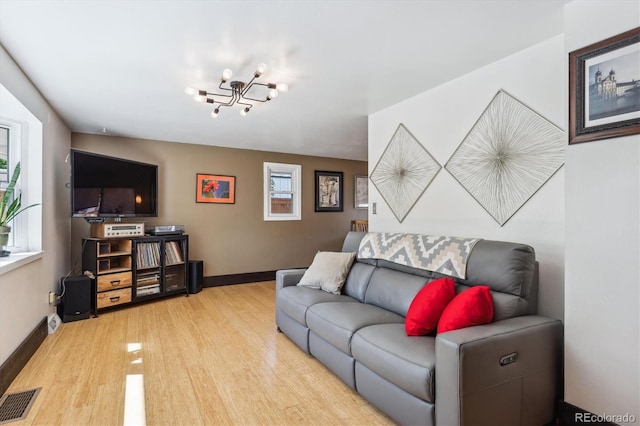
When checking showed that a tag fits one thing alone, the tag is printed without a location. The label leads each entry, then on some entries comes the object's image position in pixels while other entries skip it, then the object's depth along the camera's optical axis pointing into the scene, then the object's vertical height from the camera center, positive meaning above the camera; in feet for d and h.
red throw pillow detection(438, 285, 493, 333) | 5.96 -1.78
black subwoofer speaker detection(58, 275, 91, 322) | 11.86 -3.11
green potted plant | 8.64 +0.04
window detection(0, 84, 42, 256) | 9.61 +1.22
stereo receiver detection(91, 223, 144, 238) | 13.24 -0.77
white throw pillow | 10.16 -1.89
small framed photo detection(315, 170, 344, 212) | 21.04 +1.23
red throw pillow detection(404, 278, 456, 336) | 6.57 -1.90
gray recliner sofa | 5.12 -2.48
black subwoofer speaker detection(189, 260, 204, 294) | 16.12 -3.12
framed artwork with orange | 17.53 +1.16
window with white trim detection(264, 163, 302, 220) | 19.49 +1.15
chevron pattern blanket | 7.67 -1.02
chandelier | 8.64 +3.35
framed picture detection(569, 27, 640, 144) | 5.30 +2.02
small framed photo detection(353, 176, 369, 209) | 22.49 +1.20
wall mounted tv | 12.23 +0.94
